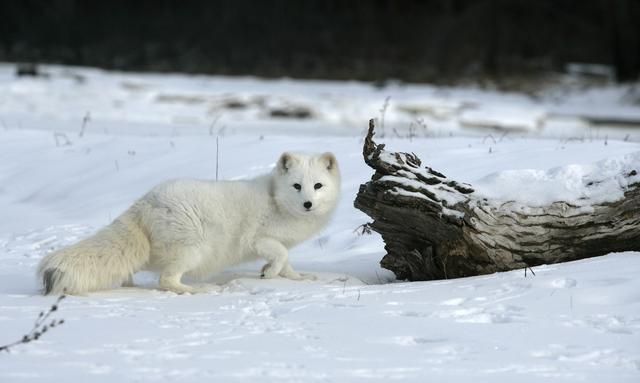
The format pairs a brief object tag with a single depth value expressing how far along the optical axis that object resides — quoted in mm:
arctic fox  11078
